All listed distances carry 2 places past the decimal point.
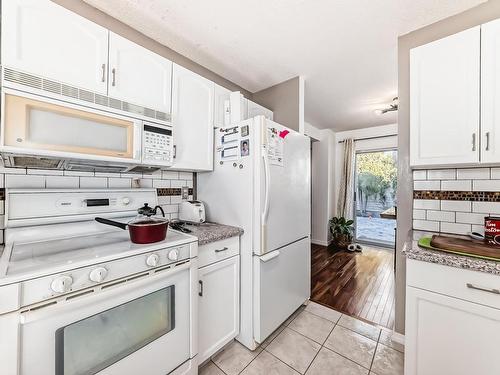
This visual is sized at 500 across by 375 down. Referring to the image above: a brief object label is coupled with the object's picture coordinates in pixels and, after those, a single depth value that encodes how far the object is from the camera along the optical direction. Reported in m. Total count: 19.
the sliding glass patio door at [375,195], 4.05
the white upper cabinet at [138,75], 1.23
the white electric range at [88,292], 0.74
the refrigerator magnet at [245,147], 1.55
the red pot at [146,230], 1.08
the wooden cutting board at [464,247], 0.97
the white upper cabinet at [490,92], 1.10
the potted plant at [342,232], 4.03
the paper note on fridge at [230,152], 1.64
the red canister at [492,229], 1.11
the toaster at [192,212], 1.70
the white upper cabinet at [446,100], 1.17
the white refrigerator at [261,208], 1.52
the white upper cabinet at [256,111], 2.11
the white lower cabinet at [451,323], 0.91
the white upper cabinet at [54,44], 0.93
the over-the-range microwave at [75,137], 0.91
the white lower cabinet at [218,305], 1.36
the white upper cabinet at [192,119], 1.55
